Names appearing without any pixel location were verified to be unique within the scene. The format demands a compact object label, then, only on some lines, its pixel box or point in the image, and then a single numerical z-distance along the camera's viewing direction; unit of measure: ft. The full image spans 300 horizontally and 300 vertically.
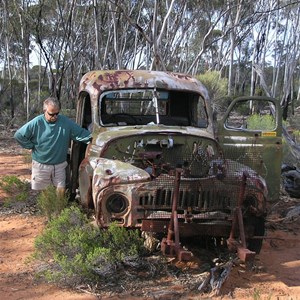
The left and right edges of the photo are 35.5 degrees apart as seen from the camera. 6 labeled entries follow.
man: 19.20
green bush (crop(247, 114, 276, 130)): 35.60
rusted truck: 14.40
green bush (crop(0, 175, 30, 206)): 22.80
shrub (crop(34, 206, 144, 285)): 14.30
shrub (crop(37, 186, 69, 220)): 19.33
